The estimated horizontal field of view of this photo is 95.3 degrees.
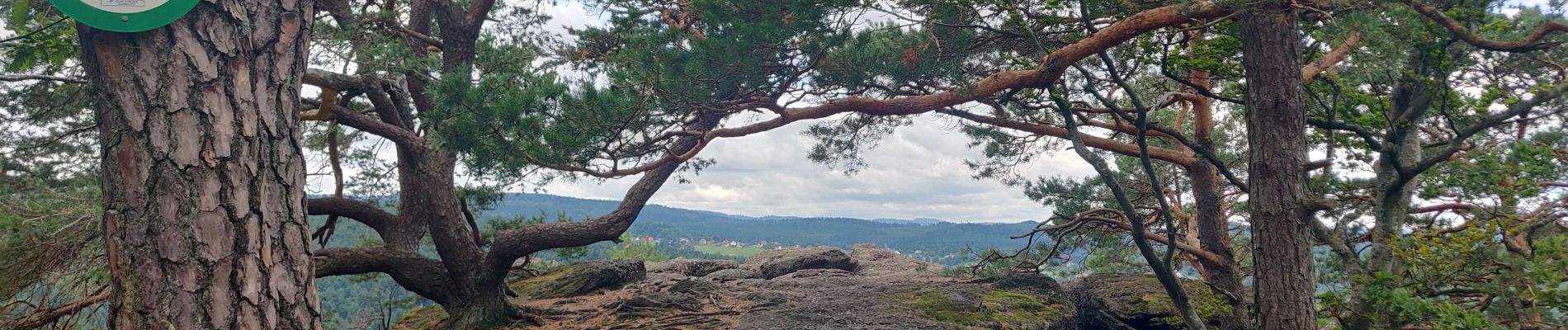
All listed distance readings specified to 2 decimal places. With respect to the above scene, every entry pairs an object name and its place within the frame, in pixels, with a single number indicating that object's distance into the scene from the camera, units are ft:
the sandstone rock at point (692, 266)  28.04
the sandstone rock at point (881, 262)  27.63
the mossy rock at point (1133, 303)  17.95
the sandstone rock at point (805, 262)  26.05
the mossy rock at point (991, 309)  16.70
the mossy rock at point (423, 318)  19.25
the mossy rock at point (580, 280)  21.38
